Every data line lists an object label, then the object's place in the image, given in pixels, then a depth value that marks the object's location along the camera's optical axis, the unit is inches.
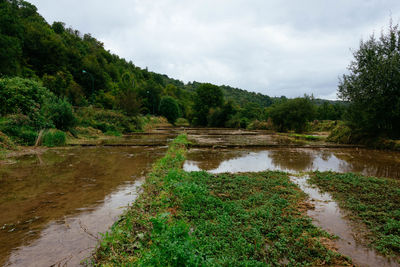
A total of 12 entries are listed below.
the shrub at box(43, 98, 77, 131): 482.8
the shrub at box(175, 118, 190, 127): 2231.1
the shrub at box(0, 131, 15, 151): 346.5
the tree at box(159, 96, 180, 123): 1928.8
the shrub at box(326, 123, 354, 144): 587.7
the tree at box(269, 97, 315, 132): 893.8
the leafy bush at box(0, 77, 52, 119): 423.8
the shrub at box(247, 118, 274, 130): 1165.6
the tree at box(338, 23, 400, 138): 475.8
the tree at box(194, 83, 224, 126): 1850.4
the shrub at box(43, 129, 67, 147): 432.4
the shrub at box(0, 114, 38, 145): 392.2
